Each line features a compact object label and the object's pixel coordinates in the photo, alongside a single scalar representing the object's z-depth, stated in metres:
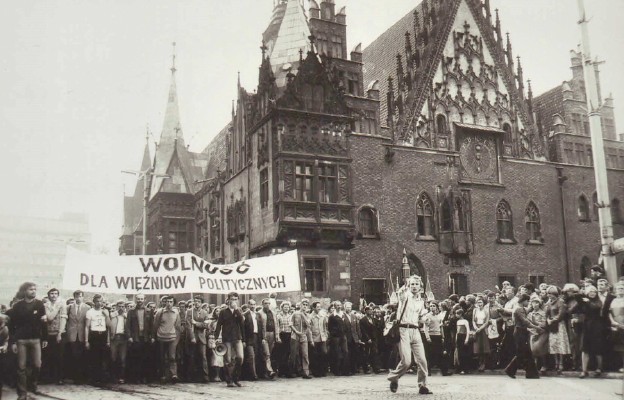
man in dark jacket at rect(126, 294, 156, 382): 15.40
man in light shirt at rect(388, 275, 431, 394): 11.38
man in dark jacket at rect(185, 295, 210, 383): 15.88
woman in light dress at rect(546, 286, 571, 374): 14.21
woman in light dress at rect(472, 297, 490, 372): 16.22
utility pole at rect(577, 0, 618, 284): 14.52
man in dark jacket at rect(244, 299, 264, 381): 15.33
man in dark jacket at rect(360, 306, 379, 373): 18.06
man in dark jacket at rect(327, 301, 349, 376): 17.28
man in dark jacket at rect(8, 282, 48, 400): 11.06
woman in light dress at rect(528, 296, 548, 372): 14.07
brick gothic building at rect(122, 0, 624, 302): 27.06
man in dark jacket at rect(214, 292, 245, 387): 14.30
